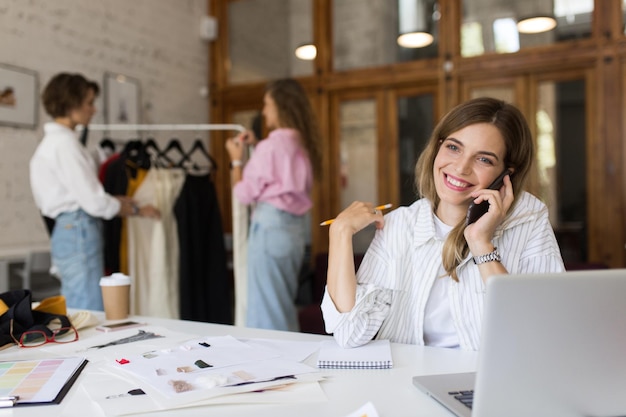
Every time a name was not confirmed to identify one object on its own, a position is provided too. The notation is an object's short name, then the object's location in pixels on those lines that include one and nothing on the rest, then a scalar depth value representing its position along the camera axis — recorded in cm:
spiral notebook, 130
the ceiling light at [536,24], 453
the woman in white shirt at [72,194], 303
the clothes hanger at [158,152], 372
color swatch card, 110
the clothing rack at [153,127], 362
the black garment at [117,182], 358
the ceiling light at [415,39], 495
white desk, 103
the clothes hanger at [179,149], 386
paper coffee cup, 181
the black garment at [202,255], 365
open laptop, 86
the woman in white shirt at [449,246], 155
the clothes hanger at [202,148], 398
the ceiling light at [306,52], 541
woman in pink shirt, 325
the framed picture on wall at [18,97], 380
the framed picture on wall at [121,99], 463
